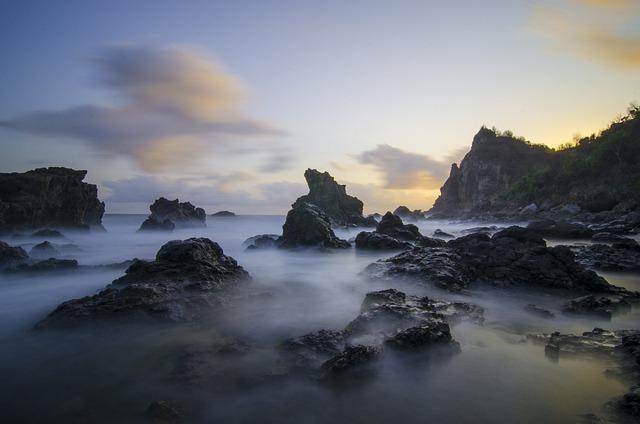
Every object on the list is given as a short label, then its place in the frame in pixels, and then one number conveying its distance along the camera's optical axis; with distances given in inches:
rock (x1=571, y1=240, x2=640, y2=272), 492.1
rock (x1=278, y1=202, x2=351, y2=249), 858.8
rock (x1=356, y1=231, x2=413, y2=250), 749.3
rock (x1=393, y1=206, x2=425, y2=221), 3850.1
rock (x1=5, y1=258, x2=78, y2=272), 503.8
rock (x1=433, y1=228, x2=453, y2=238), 1160.8
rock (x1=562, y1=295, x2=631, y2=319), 308.1
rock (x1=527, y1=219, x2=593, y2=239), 863.1
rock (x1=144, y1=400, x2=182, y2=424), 159.3
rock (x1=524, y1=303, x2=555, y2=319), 307.9
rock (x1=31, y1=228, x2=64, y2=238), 1129.4
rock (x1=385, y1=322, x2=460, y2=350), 228.4
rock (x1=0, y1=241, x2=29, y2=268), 539.2
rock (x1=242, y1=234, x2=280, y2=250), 914.7
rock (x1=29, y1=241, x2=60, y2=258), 738.2
